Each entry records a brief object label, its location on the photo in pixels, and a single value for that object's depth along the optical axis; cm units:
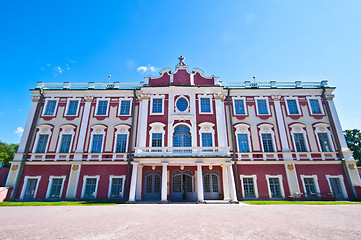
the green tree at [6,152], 4790
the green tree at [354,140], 3675
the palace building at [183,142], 1897
